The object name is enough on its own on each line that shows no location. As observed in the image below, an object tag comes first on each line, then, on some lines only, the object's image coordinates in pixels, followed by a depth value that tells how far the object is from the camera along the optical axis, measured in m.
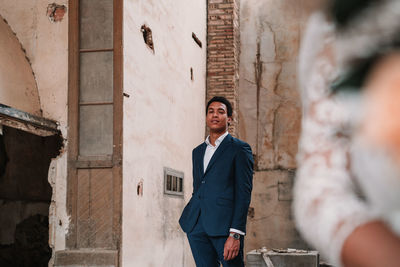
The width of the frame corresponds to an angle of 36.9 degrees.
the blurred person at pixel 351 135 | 0.55
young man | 3.88
